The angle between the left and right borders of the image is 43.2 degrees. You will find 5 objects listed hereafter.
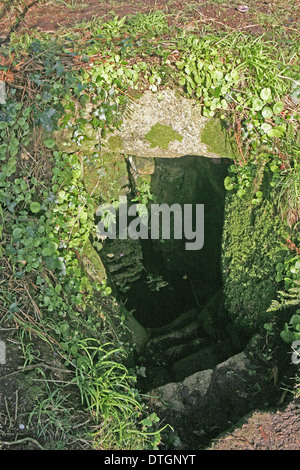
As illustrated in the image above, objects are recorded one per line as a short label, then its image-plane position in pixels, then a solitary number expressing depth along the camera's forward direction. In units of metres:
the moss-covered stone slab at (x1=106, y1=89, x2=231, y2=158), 2.78
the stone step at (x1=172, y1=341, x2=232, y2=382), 2.97
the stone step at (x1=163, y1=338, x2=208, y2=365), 3.33
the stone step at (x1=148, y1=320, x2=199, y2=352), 3.51
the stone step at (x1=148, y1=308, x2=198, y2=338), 3.72
